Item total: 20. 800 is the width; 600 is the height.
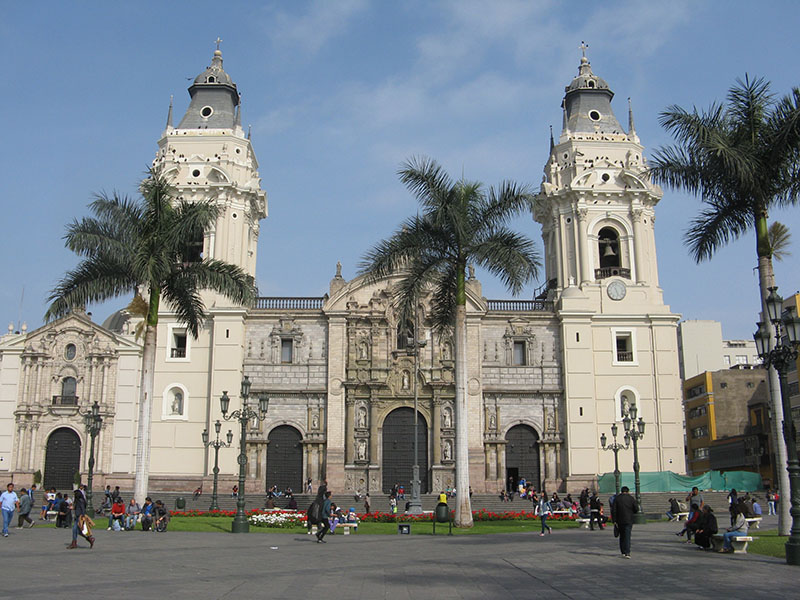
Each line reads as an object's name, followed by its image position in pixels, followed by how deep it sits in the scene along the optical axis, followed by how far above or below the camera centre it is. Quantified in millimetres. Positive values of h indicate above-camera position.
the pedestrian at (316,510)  22359 -1006
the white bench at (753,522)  22466 -1446
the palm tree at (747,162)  23109 +8487
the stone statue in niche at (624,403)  44491 +3478
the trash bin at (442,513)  29641 -1441
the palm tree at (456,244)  28000 +7486
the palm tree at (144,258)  28984 +7289
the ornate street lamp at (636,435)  31311 +1343
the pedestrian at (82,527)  18891 -1225
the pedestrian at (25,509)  26547 -1128
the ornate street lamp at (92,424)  29281 +1759
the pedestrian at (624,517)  17125 -921
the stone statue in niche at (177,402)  44594 +3585
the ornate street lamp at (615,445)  33094 +1196
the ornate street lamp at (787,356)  16328 +2357
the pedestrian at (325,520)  22094 -1268
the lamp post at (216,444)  35828 +1146
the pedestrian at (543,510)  24938 -1137
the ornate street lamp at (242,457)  26031 +457
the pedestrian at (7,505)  23156 -883
